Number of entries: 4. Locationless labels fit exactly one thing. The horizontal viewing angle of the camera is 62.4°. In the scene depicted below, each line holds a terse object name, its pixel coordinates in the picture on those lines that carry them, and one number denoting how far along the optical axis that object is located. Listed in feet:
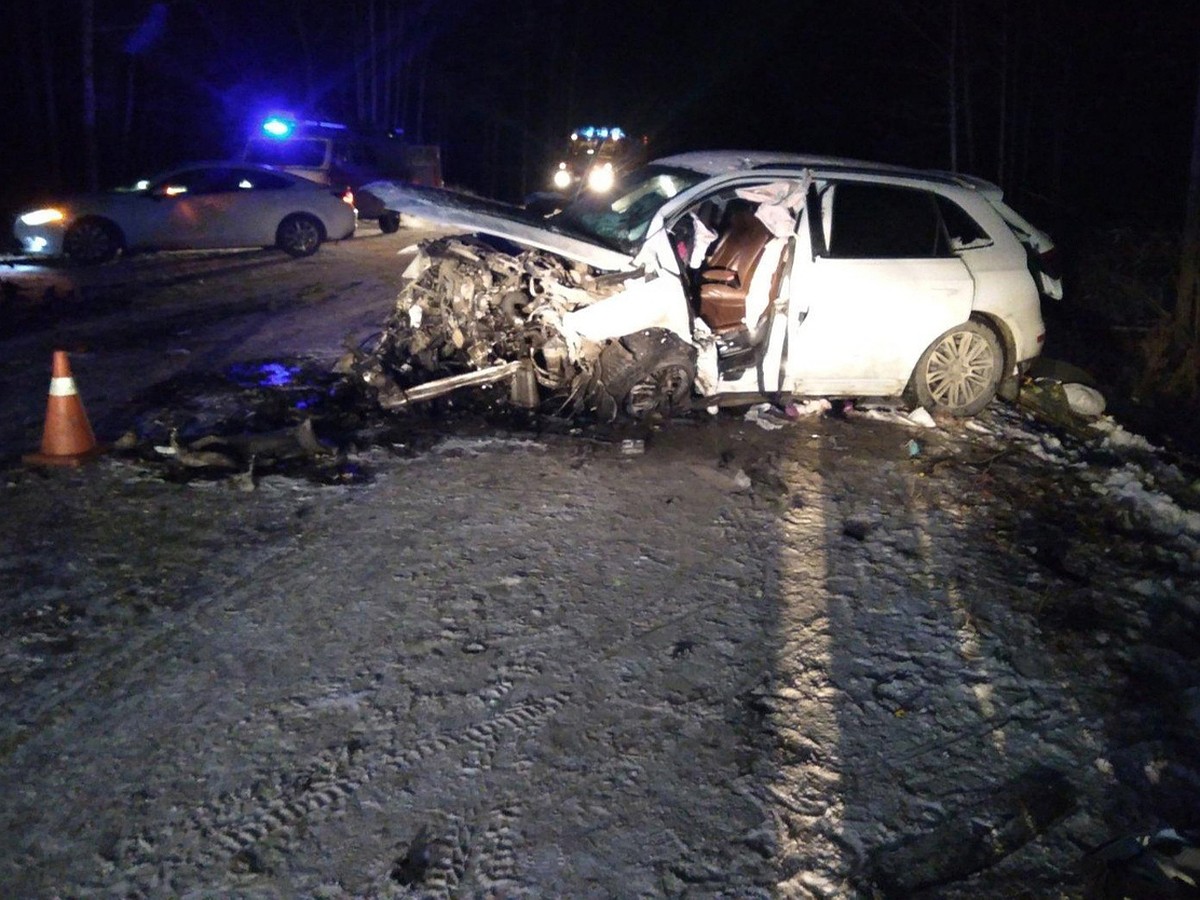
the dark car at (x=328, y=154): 59.21
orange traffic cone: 19.25
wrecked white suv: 22.33
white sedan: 43.47
